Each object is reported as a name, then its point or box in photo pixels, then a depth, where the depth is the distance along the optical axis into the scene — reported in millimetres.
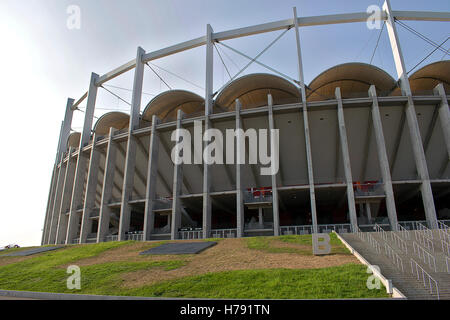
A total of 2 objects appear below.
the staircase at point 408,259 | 9836
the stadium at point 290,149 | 26109
